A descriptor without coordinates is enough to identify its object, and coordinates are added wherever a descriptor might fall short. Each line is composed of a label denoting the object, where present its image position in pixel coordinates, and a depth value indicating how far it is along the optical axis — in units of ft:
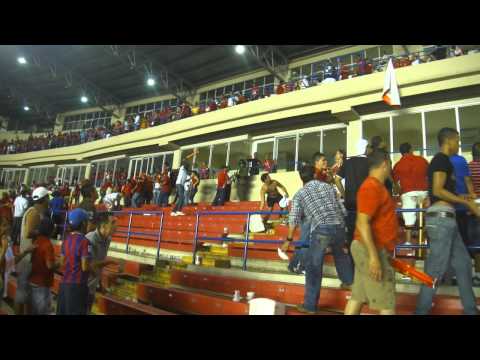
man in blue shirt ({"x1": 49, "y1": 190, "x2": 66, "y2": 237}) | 34.48
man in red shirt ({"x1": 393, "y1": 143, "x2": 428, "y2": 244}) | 16.44
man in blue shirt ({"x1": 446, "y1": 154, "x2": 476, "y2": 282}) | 10.68
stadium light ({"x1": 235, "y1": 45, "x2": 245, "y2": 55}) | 57.88
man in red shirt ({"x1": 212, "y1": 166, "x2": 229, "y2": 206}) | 39.65
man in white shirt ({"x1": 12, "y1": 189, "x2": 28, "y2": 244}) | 31.60
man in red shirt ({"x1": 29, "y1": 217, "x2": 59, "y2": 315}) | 12.96
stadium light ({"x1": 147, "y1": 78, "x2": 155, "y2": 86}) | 69.53
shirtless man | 27.50
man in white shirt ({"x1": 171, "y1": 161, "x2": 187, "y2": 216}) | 36.68
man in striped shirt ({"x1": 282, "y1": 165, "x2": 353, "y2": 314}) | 11.12
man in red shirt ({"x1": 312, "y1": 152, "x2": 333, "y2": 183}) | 13.30
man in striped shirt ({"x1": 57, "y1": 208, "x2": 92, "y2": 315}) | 11.28
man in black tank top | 8.96
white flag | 35.42
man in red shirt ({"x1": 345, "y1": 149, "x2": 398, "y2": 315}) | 7.89
